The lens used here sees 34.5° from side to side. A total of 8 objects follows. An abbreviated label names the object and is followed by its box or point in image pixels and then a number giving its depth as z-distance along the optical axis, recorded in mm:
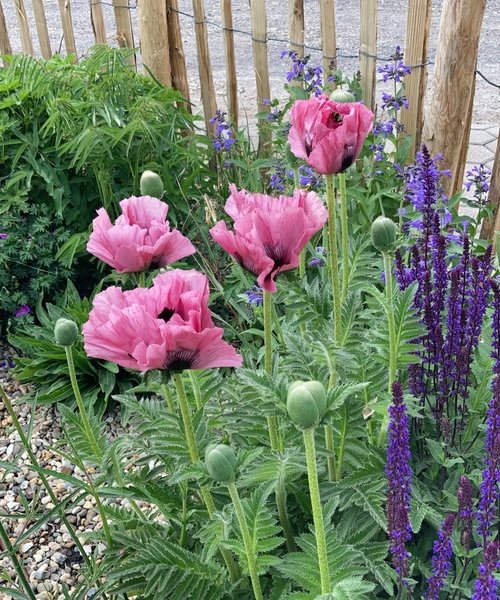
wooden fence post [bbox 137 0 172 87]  3811
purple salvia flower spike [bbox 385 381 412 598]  1255
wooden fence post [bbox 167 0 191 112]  3930
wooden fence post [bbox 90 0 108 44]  4227
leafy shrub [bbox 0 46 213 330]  3230
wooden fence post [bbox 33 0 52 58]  4535
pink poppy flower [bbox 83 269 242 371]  1194
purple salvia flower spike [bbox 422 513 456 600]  1267
